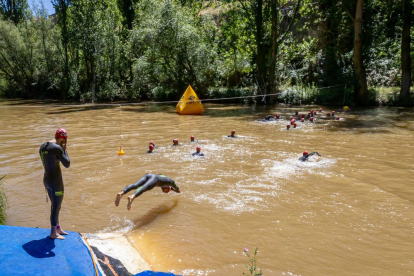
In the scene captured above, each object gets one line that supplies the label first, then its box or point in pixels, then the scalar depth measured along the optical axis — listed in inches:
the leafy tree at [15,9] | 1499.8
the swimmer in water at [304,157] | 297.9
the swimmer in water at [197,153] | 326.2
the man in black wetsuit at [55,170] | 140.3
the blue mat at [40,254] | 112.1
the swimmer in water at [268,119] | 551.2
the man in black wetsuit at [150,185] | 186.3
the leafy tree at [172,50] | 860.6
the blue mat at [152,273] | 116.0
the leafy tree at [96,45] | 1038.4
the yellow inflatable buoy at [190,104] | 661.9
